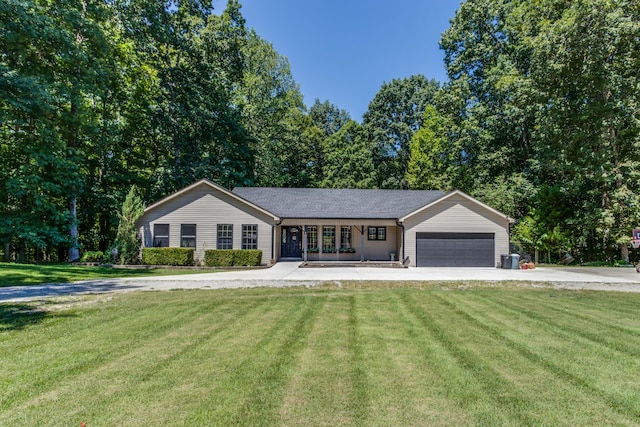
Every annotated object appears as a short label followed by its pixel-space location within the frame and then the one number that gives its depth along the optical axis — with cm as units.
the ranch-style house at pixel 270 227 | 1914
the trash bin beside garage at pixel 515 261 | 1819
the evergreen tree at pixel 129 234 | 1800
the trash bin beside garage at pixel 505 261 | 1842
